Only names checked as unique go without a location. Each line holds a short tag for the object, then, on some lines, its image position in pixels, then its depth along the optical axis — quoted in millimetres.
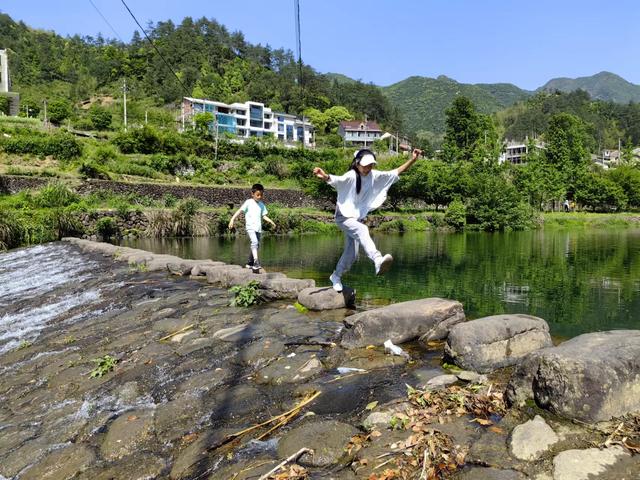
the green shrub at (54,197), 28734
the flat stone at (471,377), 3755
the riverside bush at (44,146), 38669
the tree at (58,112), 60094
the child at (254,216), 9375
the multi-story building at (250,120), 77750
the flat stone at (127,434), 3662
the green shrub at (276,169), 53281
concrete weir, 7562
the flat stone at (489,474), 2494
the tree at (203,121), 57625
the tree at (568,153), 58094
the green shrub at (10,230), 22219
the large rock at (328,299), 6613
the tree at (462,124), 73125
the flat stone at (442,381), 3740
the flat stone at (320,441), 2963
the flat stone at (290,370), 4434
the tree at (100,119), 58906
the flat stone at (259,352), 5010
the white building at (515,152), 96500
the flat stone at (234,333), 5723
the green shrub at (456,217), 41219
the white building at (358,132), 92625
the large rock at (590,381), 2846
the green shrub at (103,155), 41128
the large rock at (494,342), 4027
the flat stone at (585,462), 2410
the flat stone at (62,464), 3514
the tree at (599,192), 56025
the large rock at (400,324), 4926
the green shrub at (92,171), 36250
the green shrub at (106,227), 28766
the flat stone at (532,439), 2678
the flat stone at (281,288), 7520
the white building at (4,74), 59219
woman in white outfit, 5656
